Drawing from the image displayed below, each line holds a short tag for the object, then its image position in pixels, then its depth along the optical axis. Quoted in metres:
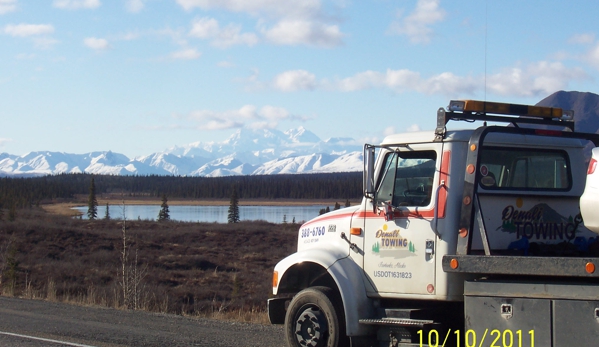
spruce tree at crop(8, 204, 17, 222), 54.67
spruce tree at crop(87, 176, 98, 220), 87.53
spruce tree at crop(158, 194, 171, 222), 80.50
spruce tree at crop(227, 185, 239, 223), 84.69
